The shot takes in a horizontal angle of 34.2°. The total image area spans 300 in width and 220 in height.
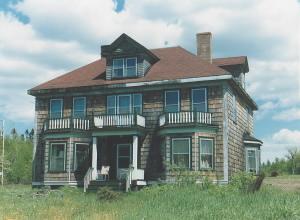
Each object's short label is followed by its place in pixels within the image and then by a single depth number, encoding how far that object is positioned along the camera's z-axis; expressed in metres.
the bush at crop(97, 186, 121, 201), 19.92
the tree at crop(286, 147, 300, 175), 58.42
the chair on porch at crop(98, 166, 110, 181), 29.30
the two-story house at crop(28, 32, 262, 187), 28.23
